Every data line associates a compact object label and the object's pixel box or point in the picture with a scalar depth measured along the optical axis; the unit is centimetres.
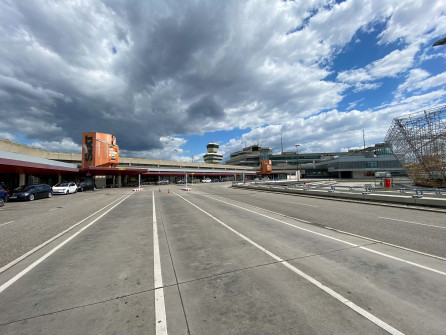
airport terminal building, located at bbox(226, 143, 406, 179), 7794
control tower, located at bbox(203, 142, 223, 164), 17938
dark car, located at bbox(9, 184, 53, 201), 2072
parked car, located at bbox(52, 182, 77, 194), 2892
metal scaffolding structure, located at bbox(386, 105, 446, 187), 2778
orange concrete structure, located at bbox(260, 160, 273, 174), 8645
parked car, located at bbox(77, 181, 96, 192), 3691
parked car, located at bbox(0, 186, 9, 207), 1705
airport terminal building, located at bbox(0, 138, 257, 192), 2568
